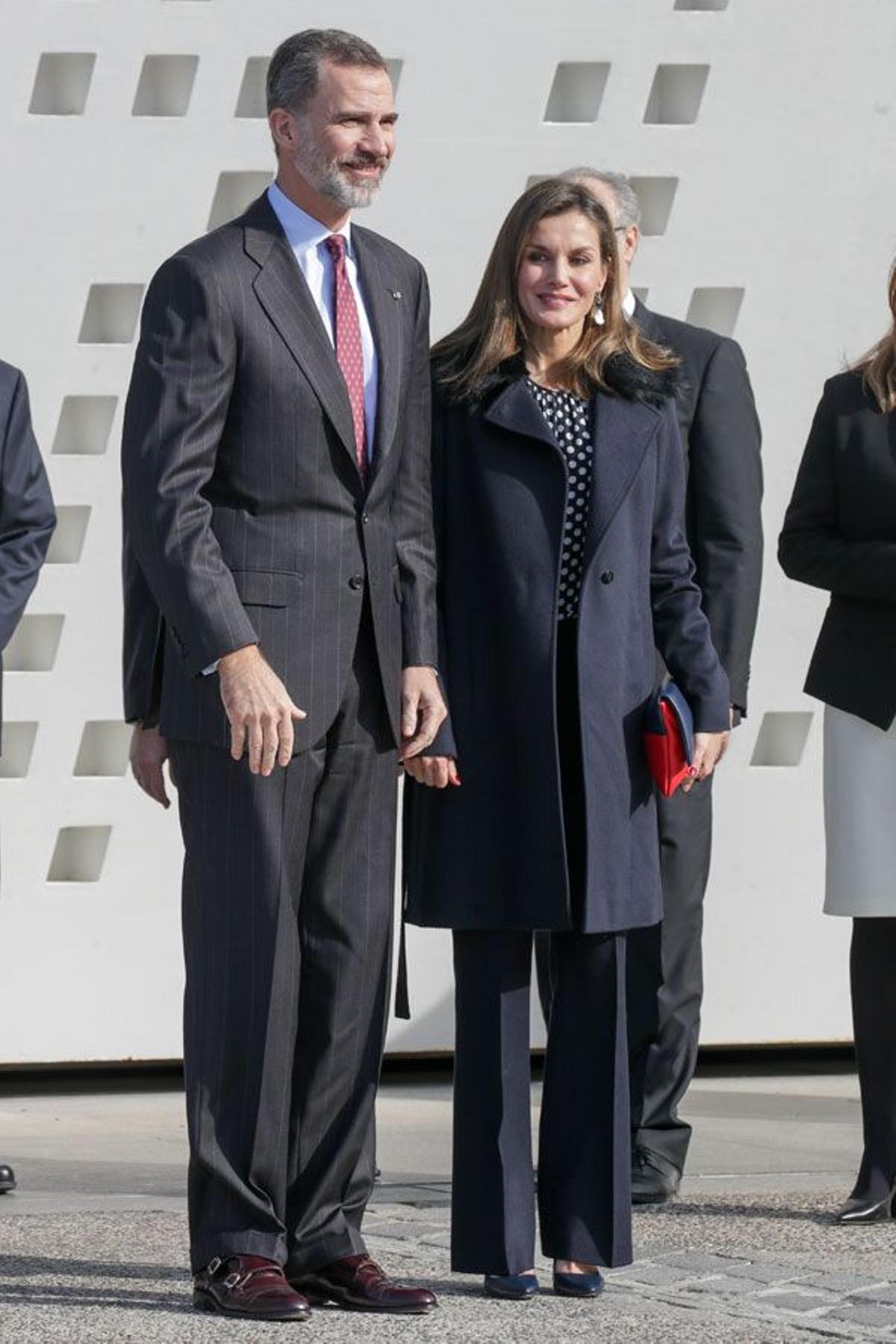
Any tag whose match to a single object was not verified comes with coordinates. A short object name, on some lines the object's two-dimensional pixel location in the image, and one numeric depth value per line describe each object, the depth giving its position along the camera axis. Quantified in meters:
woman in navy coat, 8.27
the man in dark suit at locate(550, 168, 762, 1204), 10.32
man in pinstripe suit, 7.86
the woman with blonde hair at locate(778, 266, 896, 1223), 9.77
